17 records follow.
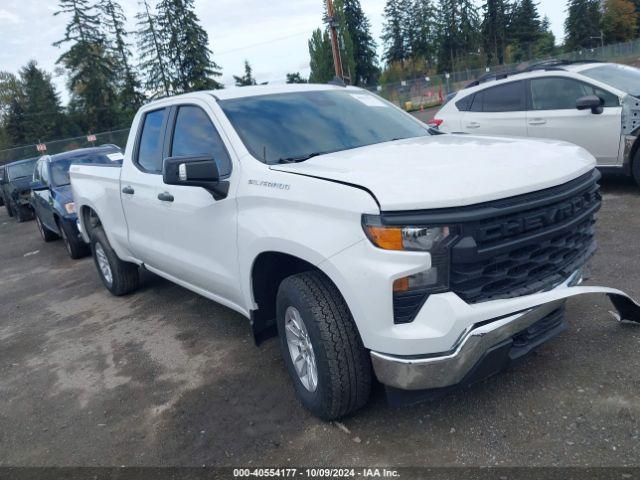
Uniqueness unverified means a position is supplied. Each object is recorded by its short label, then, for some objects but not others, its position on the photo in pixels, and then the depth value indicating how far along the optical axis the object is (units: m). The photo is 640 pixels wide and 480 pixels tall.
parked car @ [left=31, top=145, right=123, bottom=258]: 8.70
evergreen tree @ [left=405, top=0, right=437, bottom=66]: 81.12
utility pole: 24.04
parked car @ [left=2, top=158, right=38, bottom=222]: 15.76
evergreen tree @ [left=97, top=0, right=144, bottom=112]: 54.91
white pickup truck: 2.50
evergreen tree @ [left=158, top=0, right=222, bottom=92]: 54.25
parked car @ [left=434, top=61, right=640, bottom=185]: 6.73
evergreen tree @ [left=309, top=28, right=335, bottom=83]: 74.69
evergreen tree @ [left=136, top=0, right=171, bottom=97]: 55.75
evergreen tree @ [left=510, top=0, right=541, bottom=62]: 76.29
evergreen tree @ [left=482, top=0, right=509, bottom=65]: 75.62
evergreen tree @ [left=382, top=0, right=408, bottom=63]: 82.25
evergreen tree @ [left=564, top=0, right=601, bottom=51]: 78.00
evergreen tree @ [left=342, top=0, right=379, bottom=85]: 78.88
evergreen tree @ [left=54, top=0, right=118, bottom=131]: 51.16
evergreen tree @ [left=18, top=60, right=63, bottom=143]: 57.00
